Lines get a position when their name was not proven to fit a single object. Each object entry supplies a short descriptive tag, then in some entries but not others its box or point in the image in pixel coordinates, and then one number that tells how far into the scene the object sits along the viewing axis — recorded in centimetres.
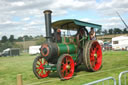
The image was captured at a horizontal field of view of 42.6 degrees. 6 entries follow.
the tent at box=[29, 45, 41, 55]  3277
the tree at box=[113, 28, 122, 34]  7270
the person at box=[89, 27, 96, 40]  774
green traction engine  595
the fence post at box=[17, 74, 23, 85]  291
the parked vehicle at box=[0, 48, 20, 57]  3190
